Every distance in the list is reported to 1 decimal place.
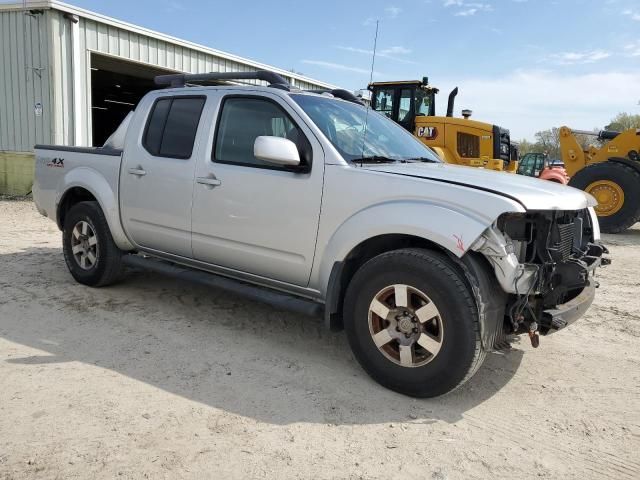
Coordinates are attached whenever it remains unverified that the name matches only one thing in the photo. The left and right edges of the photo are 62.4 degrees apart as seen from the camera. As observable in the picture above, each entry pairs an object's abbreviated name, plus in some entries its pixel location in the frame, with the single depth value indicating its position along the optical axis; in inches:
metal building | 467.8
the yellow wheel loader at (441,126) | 480.7
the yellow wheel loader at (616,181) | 418.6
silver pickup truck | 121.8
